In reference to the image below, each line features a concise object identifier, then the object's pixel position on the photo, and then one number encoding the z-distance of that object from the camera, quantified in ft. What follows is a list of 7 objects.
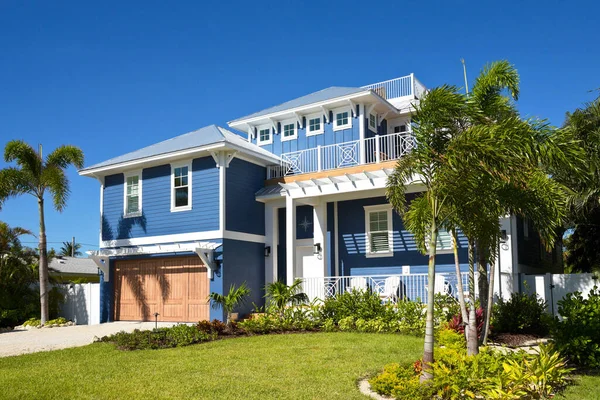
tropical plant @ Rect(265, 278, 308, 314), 50.44
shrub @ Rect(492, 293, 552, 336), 42.32
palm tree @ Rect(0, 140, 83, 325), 63.26
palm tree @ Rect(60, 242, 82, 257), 215.10
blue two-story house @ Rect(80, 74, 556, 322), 55.79
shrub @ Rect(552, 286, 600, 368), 29.35
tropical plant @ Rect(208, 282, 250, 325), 49.78
